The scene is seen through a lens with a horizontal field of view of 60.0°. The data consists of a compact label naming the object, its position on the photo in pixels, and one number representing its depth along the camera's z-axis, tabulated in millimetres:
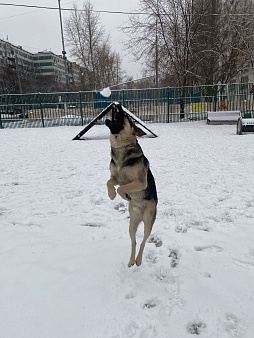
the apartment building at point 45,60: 88112
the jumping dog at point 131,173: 1915
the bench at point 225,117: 15883
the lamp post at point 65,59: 27391
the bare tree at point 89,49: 33562
